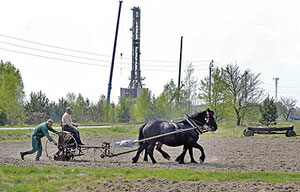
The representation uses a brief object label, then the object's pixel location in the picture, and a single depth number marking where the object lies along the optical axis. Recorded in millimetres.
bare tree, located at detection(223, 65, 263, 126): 61850
